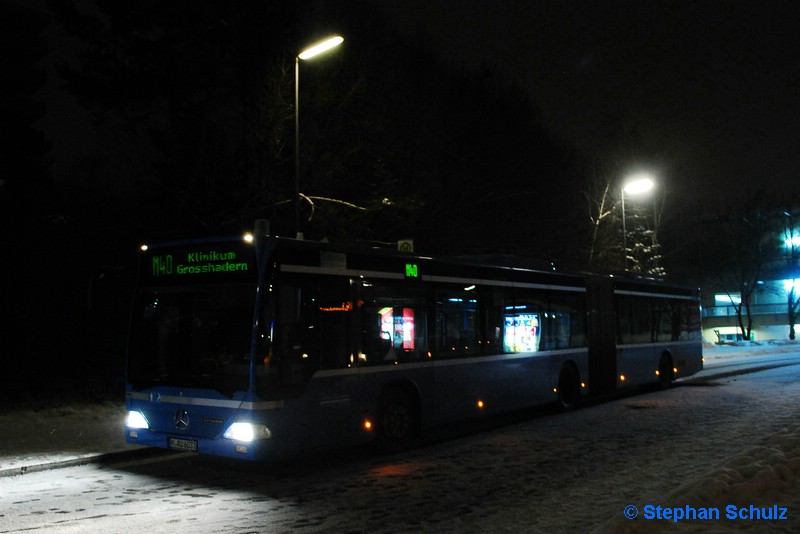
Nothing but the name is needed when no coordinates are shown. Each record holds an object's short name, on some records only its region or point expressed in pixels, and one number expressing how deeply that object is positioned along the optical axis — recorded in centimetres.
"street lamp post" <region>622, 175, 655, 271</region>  3138
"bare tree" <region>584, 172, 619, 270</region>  3612
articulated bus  934
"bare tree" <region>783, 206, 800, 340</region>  6156
